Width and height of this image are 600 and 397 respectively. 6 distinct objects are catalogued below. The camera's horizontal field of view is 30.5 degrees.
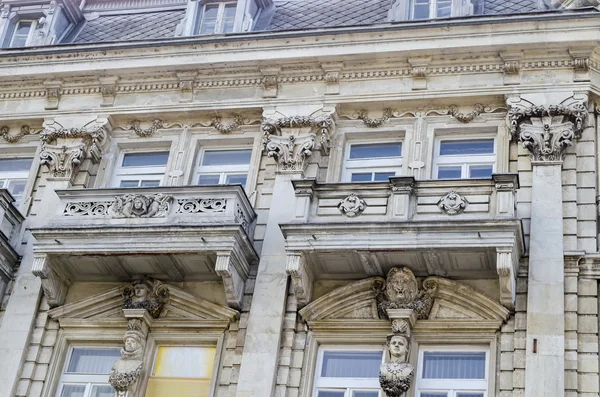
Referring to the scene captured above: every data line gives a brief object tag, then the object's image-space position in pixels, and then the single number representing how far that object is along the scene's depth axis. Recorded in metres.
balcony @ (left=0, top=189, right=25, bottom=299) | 21.41
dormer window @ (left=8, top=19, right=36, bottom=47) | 26.22
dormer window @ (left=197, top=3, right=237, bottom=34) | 24.97
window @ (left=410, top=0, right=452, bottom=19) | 23.64
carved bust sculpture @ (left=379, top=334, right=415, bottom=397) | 18.19
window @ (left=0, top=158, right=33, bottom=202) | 23.62
